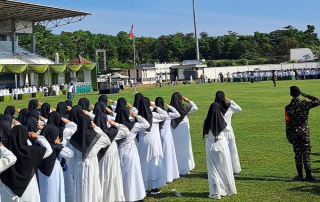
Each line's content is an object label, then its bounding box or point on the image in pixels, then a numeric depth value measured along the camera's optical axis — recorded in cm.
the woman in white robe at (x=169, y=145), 772
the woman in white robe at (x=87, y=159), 575
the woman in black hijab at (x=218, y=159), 672
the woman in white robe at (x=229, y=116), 797
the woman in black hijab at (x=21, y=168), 490
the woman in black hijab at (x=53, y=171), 561
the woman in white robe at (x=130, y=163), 647
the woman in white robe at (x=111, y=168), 613
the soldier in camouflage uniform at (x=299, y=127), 721
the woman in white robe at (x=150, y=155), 721
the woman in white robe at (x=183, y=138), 842
